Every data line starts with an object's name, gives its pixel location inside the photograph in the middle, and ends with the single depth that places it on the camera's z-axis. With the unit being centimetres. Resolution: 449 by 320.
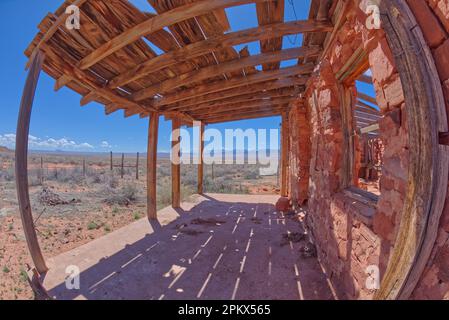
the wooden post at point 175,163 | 531
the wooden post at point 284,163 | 616
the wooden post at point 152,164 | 452
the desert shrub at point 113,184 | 938
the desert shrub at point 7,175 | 1083
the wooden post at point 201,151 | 677
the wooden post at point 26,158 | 229
